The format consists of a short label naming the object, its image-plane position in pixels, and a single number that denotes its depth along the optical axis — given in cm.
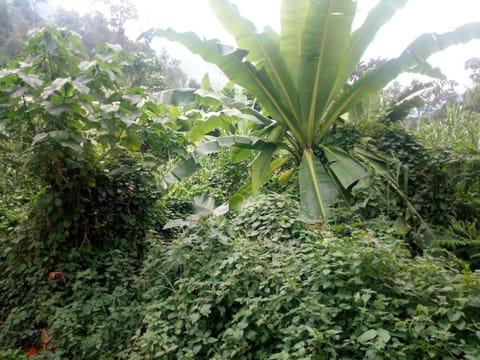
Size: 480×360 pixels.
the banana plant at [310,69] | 333
